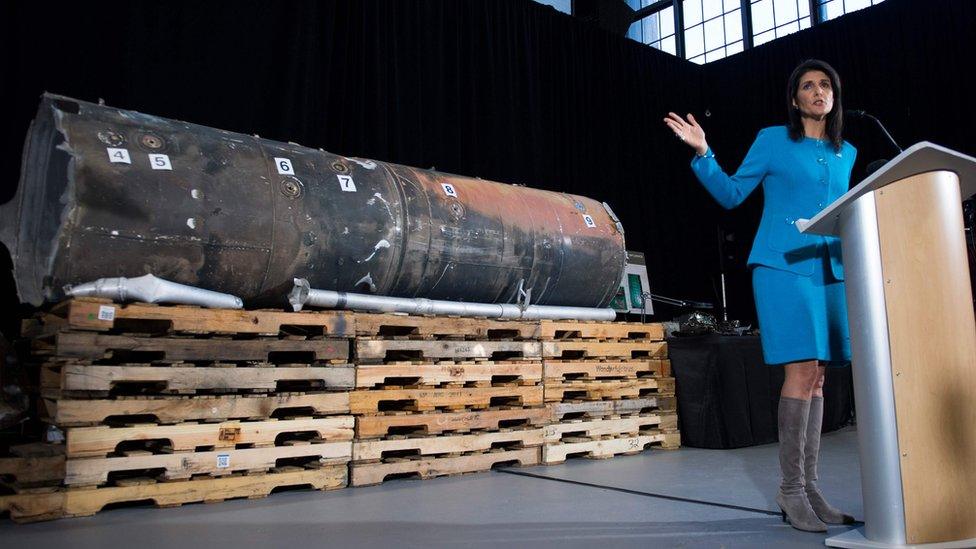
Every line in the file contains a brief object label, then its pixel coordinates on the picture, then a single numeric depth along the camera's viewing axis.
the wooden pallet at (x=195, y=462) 3.50
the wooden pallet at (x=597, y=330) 5.46
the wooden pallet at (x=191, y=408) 3.52
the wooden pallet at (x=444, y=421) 4.46
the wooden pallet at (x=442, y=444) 4.42
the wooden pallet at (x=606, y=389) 5.41
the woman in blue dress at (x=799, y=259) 3.01
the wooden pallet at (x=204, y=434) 3.51
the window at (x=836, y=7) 9.43
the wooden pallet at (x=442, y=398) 4.48
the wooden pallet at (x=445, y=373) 4.54
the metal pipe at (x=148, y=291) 3.72
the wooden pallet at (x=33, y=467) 3.36
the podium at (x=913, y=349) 2.46
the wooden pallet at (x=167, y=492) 3.33
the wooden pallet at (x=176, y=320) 3.62
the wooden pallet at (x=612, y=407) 5.40
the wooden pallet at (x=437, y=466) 4.38
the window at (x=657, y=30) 11.18
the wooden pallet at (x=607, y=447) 5.26
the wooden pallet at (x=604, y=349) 5.45
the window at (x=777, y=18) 9.97
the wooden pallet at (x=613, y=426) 5.31
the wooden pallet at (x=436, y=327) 4.57
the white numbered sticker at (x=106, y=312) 3.63
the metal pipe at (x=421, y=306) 4.43
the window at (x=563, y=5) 9.68
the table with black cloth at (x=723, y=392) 5.98
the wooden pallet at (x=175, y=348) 3.59
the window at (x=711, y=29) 10.62
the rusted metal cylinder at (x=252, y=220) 3.78
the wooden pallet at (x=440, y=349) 4.55
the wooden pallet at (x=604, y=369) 5.41
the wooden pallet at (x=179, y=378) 3.57
